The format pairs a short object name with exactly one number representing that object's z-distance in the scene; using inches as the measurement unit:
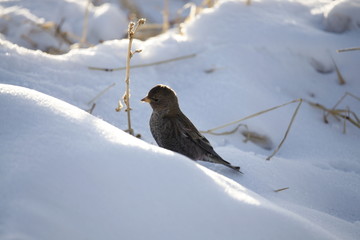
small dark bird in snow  223.6
